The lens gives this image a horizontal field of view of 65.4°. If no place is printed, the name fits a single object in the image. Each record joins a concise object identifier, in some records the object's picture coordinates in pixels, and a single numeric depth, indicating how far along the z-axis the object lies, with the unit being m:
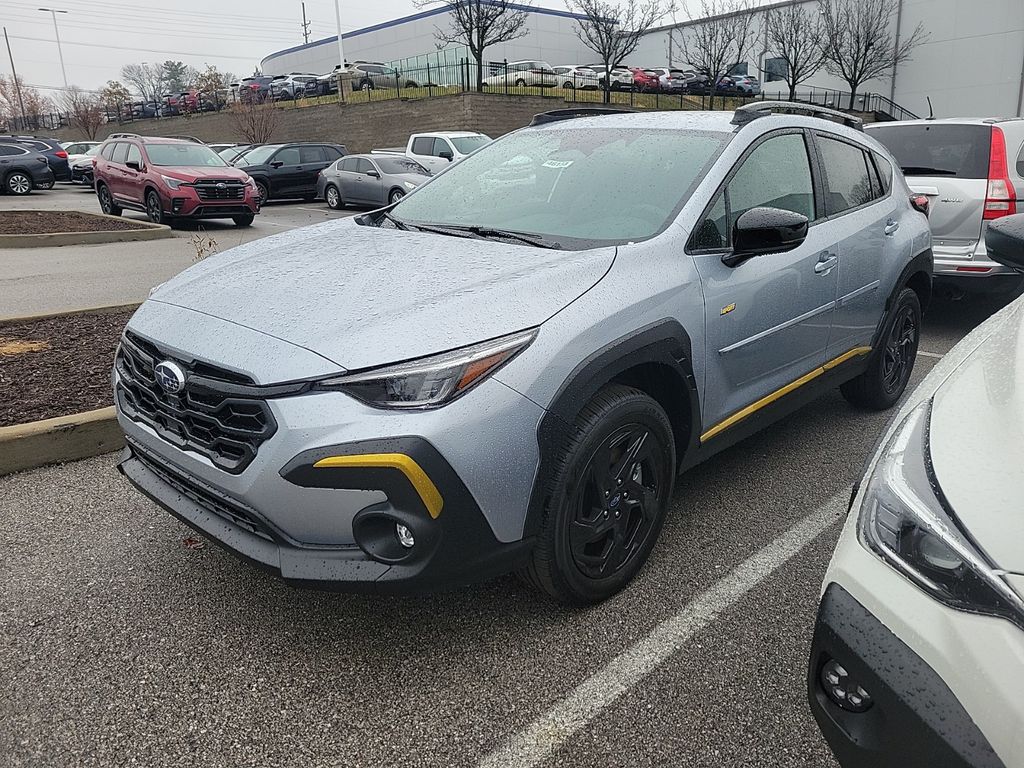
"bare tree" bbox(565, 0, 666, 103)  36.22
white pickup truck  18.86
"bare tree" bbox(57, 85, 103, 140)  47.56
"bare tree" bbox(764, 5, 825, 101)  40.03
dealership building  36.91
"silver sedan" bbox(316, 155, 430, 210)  17.58
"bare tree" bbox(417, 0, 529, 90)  31.56
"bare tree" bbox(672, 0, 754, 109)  38.25
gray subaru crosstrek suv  2.18
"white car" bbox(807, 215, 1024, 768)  1.30
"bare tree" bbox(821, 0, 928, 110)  39.06
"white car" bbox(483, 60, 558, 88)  30.50
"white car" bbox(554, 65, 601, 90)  34.12
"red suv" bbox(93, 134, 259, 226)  14.20
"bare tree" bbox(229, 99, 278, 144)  35.00
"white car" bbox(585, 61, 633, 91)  35.28
